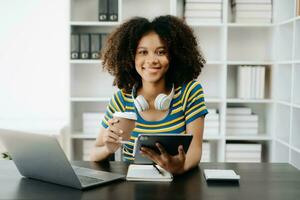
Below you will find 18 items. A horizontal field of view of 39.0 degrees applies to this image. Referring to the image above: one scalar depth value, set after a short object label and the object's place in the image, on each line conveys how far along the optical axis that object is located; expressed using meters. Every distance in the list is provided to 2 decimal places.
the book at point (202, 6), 3.52
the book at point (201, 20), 3.53
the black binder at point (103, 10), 3.45
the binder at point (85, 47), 3.46
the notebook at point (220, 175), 1.45
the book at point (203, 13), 3.52
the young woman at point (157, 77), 2.01
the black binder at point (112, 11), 3.46
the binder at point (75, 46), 3.45
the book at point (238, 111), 3.62
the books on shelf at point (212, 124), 3.59
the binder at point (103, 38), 3.46
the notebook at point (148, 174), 1.46
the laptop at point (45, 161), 1.31
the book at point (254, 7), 3.53
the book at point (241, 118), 3.61
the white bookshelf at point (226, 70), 3.50
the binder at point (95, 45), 3.46
